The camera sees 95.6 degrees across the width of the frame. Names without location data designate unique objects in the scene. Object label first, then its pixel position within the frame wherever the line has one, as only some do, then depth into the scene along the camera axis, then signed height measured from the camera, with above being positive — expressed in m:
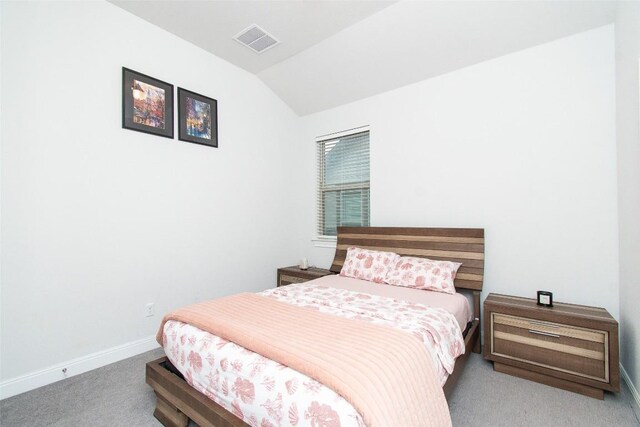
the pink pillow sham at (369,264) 2.96 -0.53
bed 1.50 -0.62
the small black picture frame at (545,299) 2.24 -0.67
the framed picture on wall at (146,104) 2.62 +1.06
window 3.75 +0.45
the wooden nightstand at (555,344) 1.92 -0.95
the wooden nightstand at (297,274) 3.50 -0.74
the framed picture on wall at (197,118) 3.04 +1.06
